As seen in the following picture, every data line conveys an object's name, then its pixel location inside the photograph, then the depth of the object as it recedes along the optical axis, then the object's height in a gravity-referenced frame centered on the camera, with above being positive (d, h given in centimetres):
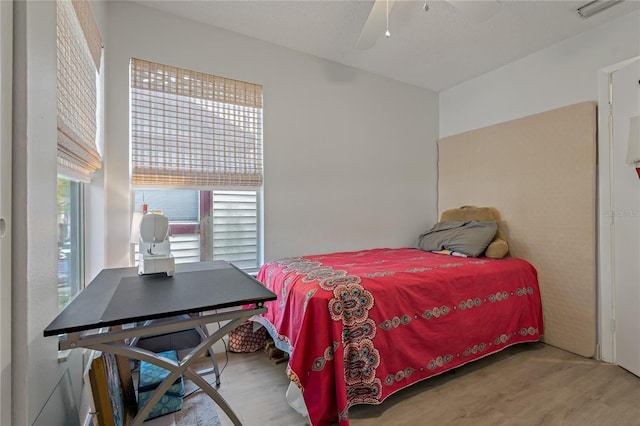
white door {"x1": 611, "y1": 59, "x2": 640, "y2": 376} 216 -9
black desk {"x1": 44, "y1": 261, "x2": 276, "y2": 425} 101 -37
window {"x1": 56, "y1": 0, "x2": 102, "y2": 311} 125 +43
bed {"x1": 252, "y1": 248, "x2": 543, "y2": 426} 163 -72
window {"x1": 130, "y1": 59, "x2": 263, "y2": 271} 230 +46
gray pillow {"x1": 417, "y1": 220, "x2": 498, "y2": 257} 283 -25
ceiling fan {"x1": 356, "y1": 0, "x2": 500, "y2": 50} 169 +123
